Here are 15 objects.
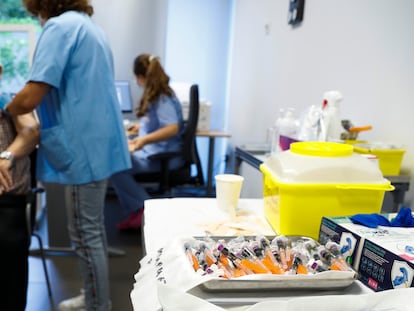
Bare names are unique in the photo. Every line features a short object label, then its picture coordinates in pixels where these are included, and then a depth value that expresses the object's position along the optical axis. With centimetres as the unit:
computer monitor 344
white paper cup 102
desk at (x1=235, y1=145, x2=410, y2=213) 110
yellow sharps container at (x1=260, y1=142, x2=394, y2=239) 80
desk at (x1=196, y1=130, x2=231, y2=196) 320
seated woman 242
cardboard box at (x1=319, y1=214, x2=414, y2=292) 57
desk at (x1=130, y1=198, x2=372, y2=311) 57
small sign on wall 207
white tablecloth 87
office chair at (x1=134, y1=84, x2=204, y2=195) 245
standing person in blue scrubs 134
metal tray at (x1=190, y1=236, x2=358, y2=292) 56
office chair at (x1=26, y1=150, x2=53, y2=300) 143
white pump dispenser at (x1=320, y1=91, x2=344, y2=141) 120
